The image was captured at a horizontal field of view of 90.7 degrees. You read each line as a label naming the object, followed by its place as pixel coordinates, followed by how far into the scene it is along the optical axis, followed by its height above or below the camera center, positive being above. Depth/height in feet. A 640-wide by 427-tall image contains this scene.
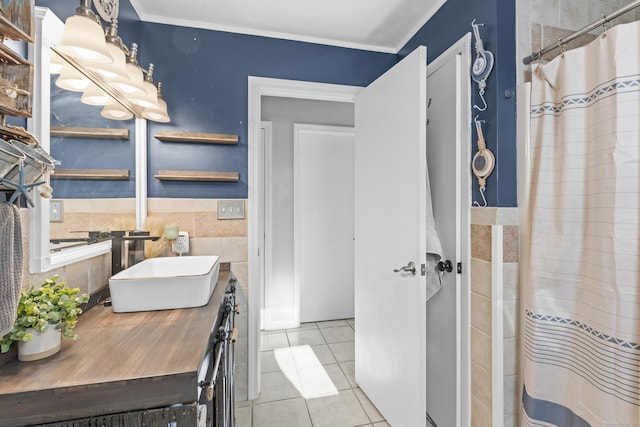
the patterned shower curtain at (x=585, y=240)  3.46 -0.31
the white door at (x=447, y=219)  5.30 -0.08
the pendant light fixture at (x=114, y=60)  3.87 +1.95
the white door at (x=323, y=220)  10.94 -0.20
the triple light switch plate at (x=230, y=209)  6.74 +0.11
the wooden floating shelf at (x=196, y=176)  6.34 +0.79
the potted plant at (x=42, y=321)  2.54 -0.89
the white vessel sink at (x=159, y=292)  3.81 -0.97
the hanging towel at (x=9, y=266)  2.35 -0.40
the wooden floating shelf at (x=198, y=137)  6.36 +1.57
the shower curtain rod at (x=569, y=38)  3.43 +2.25
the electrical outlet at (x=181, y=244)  6.30 -0.60
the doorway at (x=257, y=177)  5.23 +0.73
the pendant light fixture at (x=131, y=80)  4.44 +1.94
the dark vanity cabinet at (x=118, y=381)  2.25 -1.24
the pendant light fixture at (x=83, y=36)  3.26 +1.86
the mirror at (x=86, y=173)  3.71 +0.59
